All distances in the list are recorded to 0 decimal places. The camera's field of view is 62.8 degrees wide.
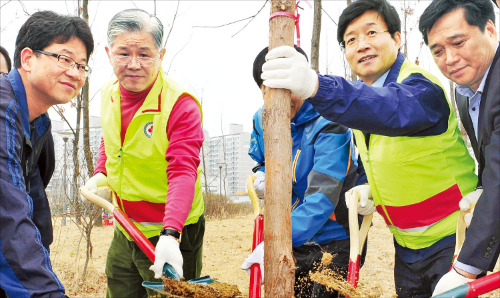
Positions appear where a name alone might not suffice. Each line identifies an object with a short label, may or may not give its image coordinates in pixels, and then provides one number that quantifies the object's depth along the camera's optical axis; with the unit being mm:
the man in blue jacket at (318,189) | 2160
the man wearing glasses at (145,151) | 2285
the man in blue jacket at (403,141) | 1636
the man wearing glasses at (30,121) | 1429
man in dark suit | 1437
